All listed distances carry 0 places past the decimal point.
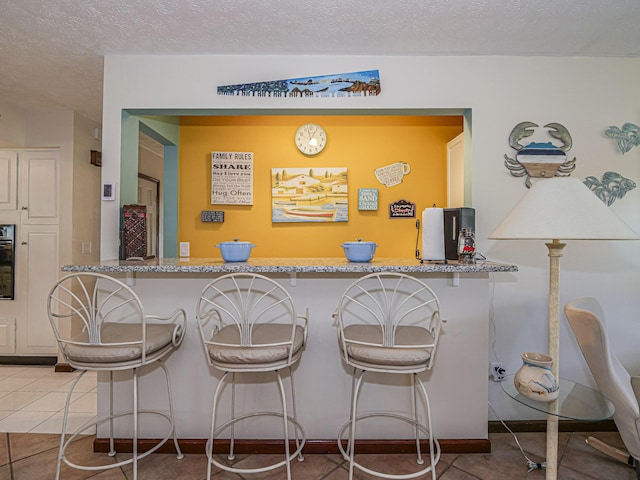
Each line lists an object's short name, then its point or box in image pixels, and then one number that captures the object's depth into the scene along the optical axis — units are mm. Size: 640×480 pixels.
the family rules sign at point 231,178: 3426
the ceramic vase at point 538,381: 1479
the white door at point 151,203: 4128
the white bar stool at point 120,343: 1665
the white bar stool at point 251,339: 1636
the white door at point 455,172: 3006
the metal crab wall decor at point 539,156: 2424
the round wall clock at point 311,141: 3436
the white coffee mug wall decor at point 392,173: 3453
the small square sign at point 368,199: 3418
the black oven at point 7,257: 3574
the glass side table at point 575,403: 1464
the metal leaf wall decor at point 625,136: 2457
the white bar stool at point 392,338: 1622
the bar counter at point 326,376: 2146
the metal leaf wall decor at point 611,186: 2455
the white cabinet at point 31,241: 3562
